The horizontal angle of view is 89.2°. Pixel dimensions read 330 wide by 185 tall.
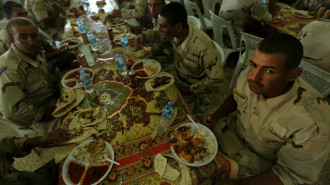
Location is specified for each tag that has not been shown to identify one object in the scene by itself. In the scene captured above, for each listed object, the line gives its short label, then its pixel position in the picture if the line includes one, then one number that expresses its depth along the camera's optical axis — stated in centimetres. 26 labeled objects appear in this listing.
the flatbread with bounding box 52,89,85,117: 177
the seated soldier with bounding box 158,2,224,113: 209
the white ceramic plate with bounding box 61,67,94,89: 211
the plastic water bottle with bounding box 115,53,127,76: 228
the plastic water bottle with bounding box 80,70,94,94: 194
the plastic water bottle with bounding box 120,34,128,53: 270
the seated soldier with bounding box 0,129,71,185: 146
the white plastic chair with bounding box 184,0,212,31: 353
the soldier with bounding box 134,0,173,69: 285
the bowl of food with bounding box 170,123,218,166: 130
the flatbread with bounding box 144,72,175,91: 195
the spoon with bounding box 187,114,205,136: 149
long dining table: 125
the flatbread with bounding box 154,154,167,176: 124
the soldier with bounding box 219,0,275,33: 295
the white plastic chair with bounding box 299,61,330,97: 180
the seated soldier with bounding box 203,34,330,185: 120
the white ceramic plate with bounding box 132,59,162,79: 219
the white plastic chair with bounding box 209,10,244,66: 291
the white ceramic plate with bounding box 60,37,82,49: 284
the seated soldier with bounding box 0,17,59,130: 175
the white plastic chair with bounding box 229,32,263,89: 241
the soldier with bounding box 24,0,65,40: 377
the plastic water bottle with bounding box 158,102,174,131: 159
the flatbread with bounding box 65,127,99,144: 150
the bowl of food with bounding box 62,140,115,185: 126
